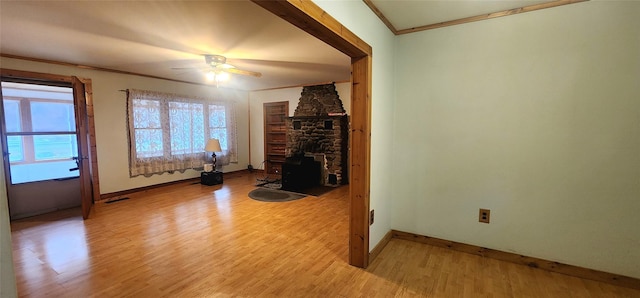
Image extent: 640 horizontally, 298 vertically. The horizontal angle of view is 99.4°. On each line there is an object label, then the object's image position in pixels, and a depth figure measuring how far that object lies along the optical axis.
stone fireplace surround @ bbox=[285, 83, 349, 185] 5.70
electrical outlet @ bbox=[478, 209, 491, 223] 2.52
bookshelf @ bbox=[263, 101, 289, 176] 6.79
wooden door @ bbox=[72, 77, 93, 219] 3.63
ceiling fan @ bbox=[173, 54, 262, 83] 3.58
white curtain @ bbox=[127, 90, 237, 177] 4.90
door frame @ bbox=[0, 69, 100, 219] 3.54
